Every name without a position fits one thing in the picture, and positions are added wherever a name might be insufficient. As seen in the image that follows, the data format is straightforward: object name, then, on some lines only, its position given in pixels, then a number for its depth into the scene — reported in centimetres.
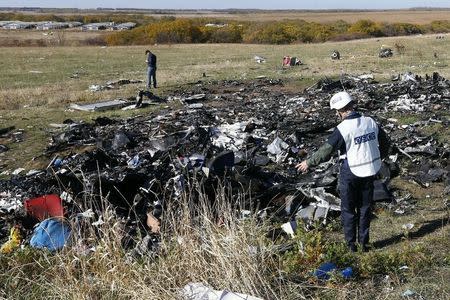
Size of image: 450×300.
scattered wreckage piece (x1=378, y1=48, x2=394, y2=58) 2657
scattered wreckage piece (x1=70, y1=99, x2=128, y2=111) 1548
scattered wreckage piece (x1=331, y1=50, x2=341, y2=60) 2698
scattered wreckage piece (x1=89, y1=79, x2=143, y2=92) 2008
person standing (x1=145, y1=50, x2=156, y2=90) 1900
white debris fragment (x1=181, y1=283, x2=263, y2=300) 380
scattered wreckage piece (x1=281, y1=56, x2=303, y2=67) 2435
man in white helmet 512
